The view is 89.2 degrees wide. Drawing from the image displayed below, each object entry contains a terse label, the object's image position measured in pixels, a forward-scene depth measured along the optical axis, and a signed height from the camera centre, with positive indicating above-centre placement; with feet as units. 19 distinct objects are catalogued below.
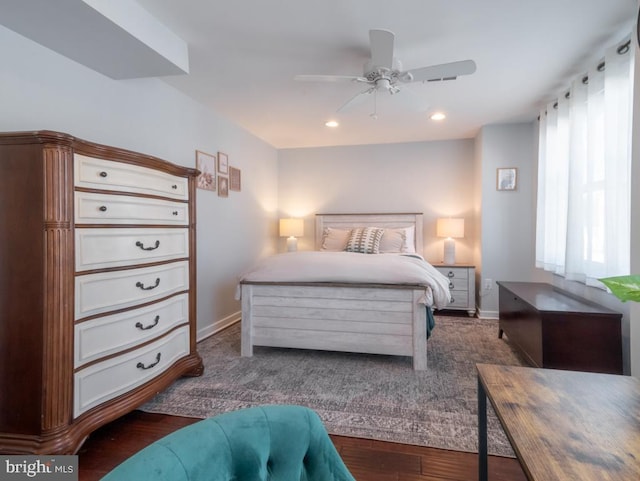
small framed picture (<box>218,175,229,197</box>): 11.58 +1.69
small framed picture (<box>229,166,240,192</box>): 12.34 +2.09
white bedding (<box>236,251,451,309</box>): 8.30 -1.03
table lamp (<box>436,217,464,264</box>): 13.70 +0.06
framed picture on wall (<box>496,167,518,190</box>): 12.48 +2.15
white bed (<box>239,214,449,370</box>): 8.23 -2.20
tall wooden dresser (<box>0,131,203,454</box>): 4.64 -0.88
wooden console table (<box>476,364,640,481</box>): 1.96 -1.40
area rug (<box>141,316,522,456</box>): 5.79 -3.48
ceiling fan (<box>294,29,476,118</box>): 6.10 +3.43
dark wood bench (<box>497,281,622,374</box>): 6.79 -2.20
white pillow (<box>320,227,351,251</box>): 14.14 -0.29
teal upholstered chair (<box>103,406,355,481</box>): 1.57 -1.19
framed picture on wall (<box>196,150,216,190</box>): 10.52 +2.11
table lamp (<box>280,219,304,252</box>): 15.55 +0.14
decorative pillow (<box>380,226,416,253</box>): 13.35 -0.36
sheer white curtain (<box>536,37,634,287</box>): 6.68 +1.48
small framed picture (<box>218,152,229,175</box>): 11.61 +2.52
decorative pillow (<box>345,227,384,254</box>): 13.04 -0.32
